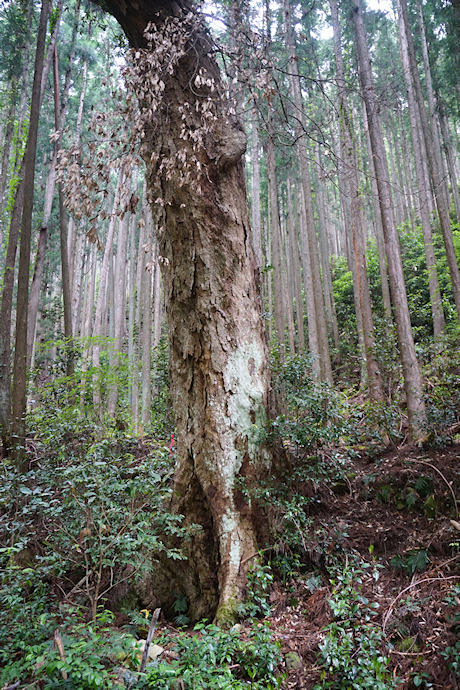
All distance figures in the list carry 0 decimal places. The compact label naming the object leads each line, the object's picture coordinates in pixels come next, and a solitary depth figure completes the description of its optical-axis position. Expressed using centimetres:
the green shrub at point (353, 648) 249
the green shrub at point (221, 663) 226
